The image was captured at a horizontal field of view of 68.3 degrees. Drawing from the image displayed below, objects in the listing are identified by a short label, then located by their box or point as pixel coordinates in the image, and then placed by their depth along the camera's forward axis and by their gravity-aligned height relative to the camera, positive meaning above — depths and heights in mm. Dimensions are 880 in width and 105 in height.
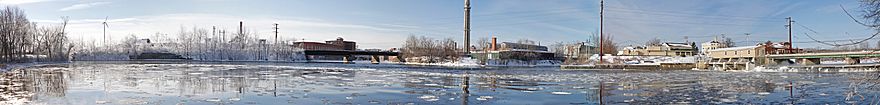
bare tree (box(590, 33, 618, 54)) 98925 +1312
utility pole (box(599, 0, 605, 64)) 65094 +3868
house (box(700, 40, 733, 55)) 121506 +1671
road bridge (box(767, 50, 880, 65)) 53938 -288
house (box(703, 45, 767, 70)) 52844 -208
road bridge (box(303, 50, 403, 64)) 107812 -275
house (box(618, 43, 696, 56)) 117169 +663
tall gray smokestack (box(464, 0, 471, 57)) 99250 +3930
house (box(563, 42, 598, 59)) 91688 +738
